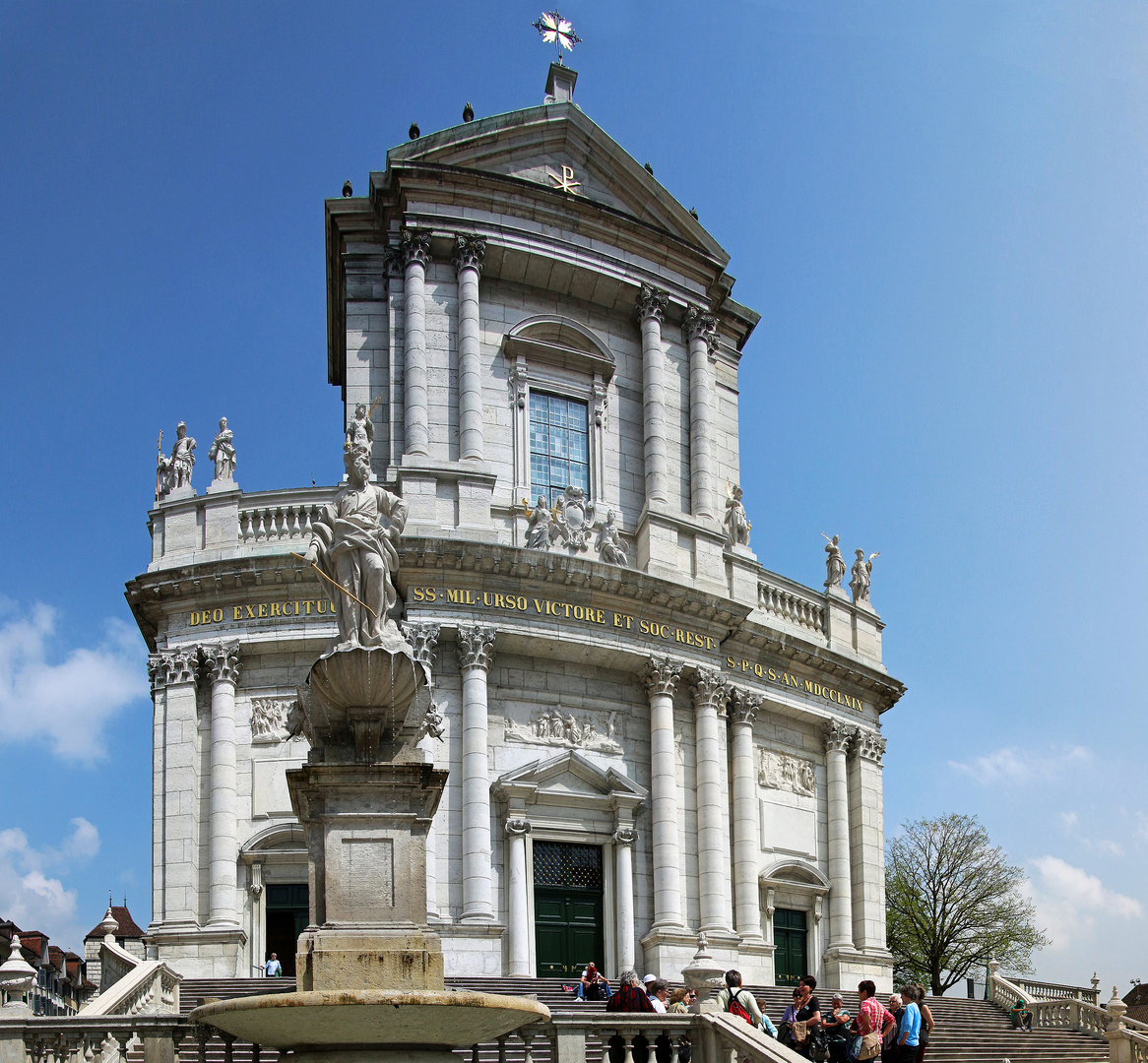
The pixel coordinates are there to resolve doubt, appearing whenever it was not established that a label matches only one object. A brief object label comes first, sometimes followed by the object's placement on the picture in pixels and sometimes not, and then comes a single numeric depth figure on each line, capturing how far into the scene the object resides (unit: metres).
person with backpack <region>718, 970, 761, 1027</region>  15.16
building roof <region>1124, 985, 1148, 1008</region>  63.33
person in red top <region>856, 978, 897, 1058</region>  14.59
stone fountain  9.62
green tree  54.09
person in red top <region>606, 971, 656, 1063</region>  15.18
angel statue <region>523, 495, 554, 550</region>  30.34
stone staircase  22.20
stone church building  27.84
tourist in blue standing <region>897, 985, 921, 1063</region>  14.75
